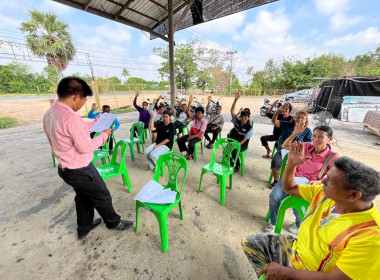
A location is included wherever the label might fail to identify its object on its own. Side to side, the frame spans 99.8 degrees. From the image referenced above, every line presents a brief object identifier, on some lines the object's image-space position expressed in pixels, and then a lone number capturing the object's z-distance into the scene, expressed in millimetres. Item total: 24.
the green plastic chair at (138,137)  3783
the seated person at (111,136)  4183
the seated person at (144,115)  4656
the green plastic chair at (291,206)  1508
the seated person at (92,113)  4454
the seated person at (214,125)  4645
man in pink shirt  1321
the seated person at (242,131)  3301
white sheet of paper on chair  1757
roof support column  4270
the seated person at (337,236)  747
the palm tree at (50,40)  11906
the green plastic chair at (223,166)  2377
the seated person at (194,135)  3844
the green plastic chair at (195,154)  3880
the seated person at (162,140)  3180
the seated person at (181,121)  4809
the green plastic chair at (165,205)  1652
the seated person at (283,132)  2637
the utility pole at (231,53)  28769
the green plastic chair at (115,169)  2439
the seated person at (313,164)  1793
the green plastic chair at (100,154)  2941
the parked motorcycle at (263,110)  10310
